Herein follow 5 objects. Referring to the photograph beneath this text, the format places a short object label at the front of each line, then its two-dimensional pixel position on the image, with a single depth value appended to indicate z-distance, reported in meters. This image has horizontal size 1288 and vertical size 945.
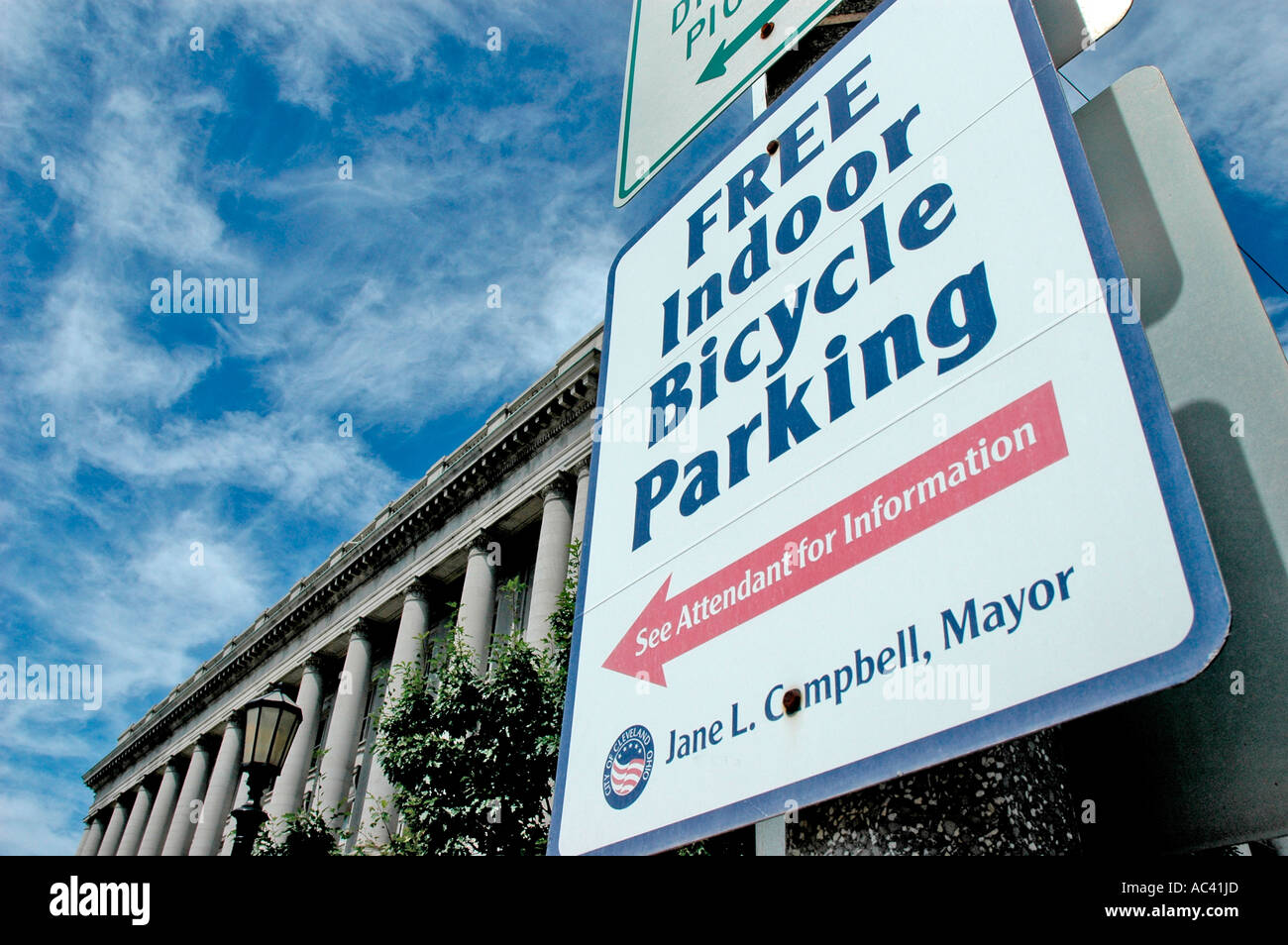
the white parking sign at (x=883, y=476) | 1.84
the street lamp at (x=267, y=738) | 9.59
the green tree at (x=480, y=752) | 15.30
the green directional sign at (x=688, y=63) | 3.89
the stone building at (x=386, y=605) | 29.77
